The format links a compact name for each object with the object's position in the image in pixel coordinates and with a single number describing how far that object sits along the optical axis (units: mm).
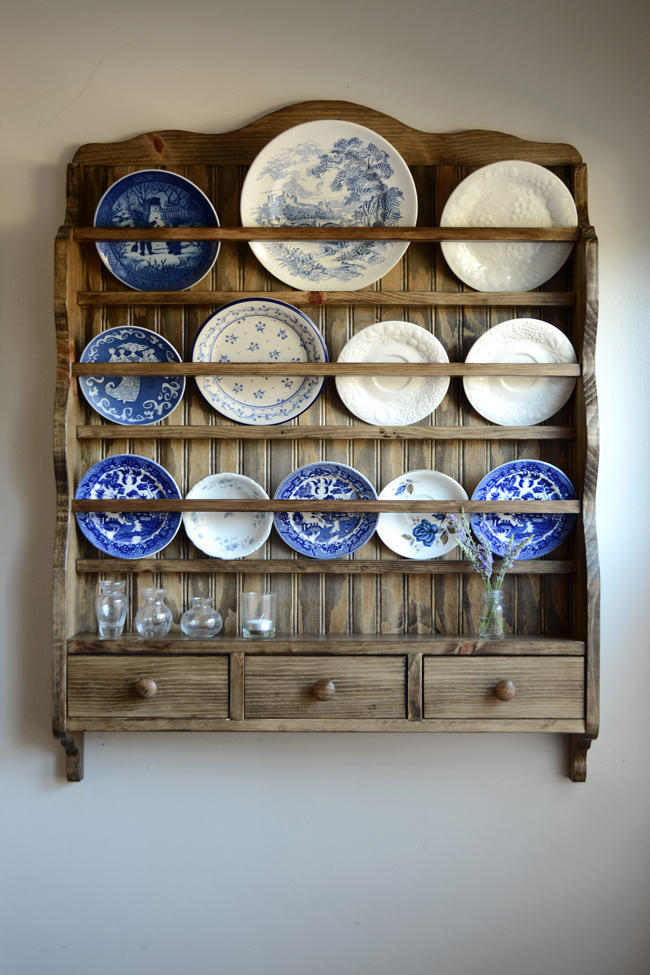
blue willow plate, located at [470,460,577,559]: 1537
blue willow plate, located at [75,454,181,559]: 1545
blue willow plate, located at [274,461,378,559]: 1544
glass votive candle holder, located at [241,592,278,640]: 1479
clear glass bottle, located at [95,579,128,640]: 1493
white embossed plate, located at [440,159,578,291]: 1529
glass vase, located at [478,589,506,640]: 1478
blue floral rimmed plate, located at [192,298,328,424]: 1551
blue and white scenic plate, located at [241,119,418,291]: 1526
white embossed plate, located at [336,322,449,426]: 1544
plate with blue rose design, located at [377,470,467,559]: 1549
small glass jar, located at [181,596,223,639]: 1495
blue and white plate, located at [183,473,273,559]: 1552
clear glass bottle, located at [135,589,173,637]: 1499
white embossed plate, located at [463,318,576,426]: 1531
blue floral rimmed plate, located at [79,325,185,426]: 1555
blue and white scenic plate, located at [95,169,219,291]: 1542
